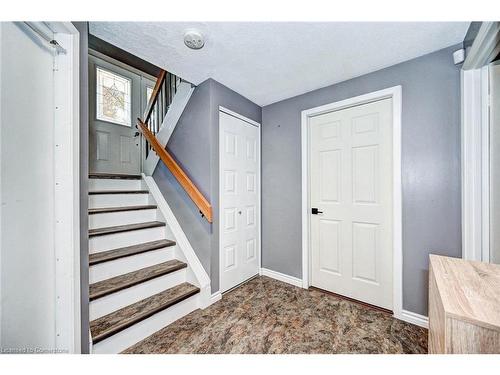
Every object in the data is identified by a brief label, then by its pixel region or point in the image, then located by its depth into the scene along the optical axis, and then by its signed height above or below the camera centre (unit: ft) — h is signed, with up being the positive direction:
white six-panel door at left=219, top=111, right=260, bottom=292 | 6.81 -0.50
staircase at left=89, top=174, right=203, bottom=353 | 4.41 -2.35
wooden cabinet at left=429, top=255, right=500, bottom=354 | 2.05 -1.36
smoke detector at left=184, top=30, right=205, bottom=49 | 4.47 +3.42
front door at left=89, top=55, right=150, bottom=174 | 10.01 +3.81
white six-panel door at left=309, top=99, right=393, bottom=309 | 5.85 -0.50
